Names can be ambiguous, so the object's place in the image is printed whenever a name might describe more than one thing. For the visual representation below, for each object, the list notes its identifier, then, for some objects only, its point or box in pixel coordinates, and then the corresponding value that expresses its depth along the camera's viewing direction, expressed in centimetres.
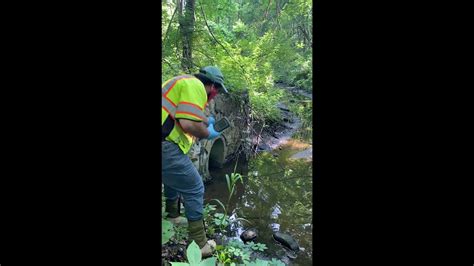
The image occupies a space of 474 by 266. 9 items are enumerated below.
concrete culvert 704
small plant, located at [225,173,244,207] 388
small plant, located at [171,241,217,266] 171
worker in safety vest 268
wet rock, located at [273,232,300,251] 405
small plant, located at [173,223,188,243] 343
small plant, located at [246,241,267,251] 367
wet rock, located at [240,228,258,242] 425
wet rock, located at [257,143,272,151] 883
